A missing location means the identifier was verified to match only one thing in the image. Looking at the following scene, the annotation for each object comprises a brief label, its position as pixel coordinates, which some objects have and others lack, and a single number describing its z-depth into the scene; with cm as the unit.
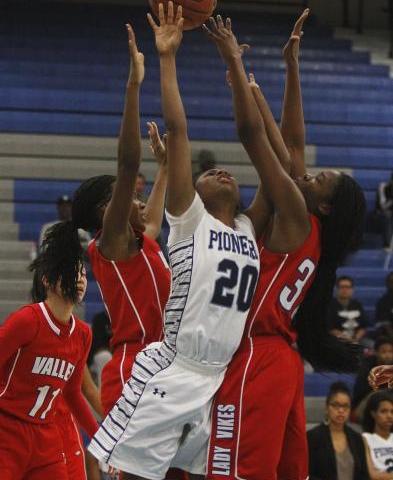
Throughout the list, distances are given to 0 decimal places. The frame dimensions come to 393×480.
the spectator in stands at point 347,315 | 1390
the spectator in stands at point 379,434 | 1086
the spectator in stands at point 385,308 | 1462
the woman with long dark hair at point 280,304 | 572
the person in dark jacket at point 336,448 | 1068
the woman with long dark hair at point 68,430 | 742
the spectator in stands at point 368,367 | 1269
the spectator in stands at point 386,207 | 1759
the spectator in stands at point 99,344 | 1249
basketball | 628
